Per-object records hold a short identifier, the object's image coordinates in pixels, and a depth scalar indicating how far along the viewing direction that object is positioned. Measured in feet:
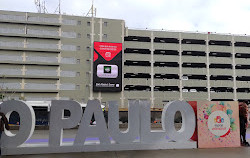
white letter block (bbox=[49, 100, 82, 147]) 28.65
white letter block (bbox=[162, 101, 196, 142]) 31.04
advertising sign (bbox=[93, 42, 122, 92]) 153.58
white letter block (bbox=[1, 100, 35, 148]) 27.53
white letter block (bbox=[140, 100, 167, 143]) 30.73
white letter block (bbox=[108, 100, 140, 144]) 29.91
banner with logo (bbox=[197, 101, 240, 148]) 31.94
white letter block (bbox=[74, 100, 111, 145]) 29.27
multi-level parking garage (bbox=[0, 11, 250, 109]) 152.87
